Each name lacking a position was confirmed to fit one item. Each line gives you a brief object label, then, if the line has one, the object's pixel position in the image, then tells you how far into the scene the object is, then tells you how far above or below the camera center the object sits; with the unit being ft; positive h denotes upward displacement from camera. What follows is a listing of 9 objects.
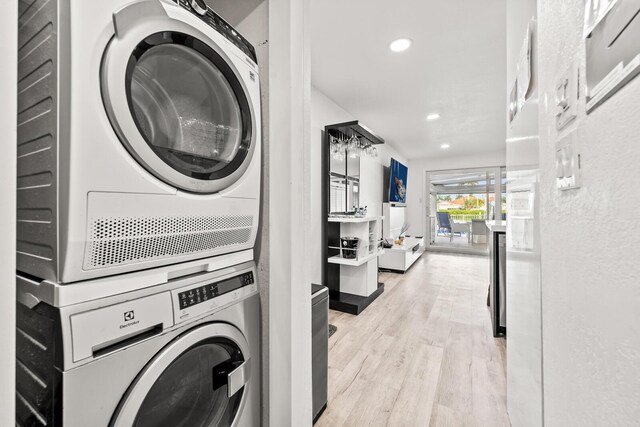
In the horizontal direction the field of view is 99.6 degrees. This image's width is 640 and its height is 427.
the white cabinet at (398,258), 14.99 -2.60
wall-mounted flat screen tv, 17.17 +2.02
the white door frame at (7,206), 1.29 +0.03
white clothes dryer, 1.73 +0.57
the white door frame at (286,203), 3.14 +0.11
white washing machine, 1.73 -1.08
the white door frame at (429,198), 20.74 +1.16
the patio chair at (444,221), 25.54 -0.87
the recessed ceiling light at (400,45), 7.18 +4.55
